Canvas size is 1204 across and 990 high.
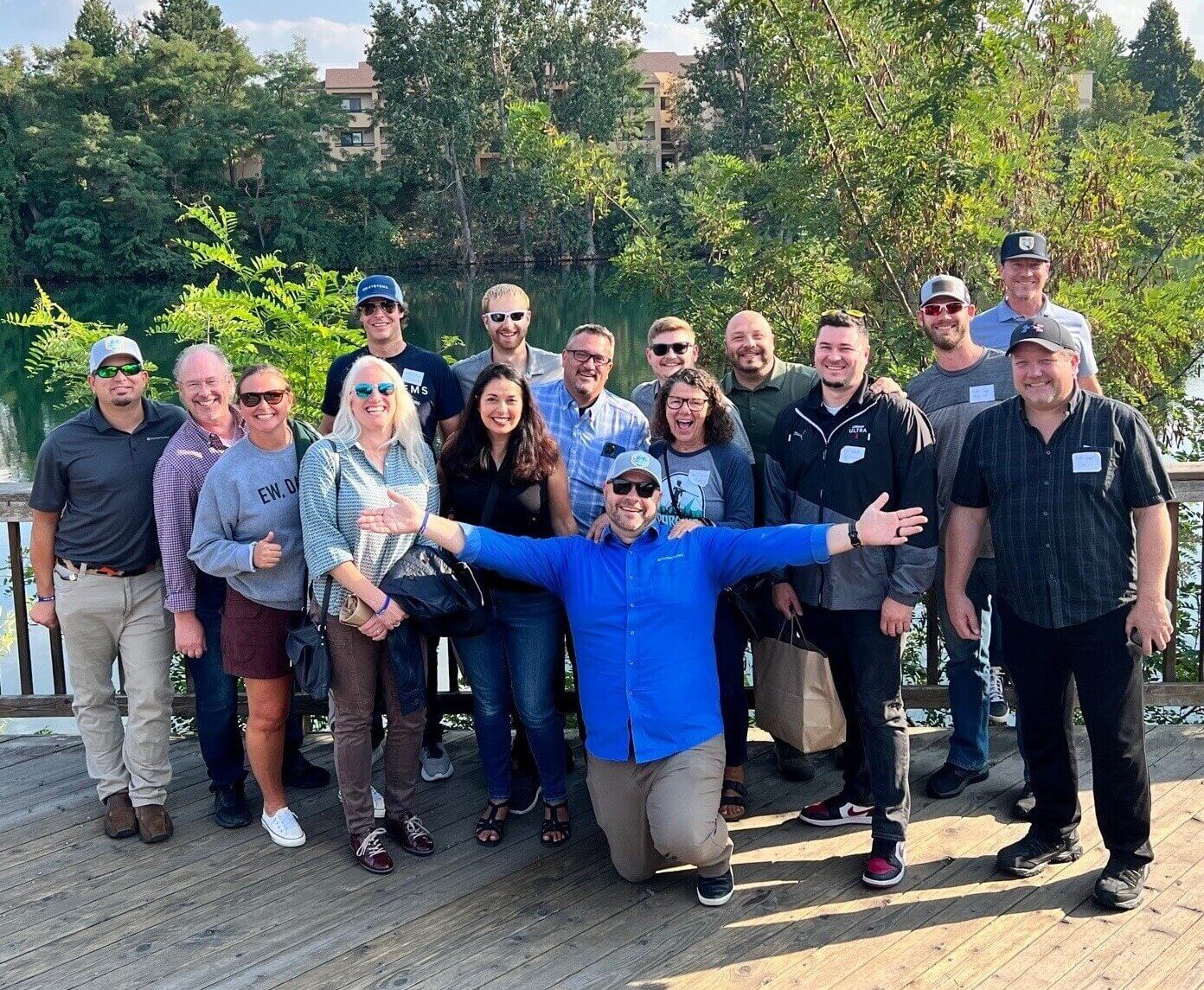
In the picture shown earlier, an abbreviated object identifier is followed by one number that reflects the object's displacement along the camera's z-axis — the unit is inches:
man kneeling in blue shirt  132.2
